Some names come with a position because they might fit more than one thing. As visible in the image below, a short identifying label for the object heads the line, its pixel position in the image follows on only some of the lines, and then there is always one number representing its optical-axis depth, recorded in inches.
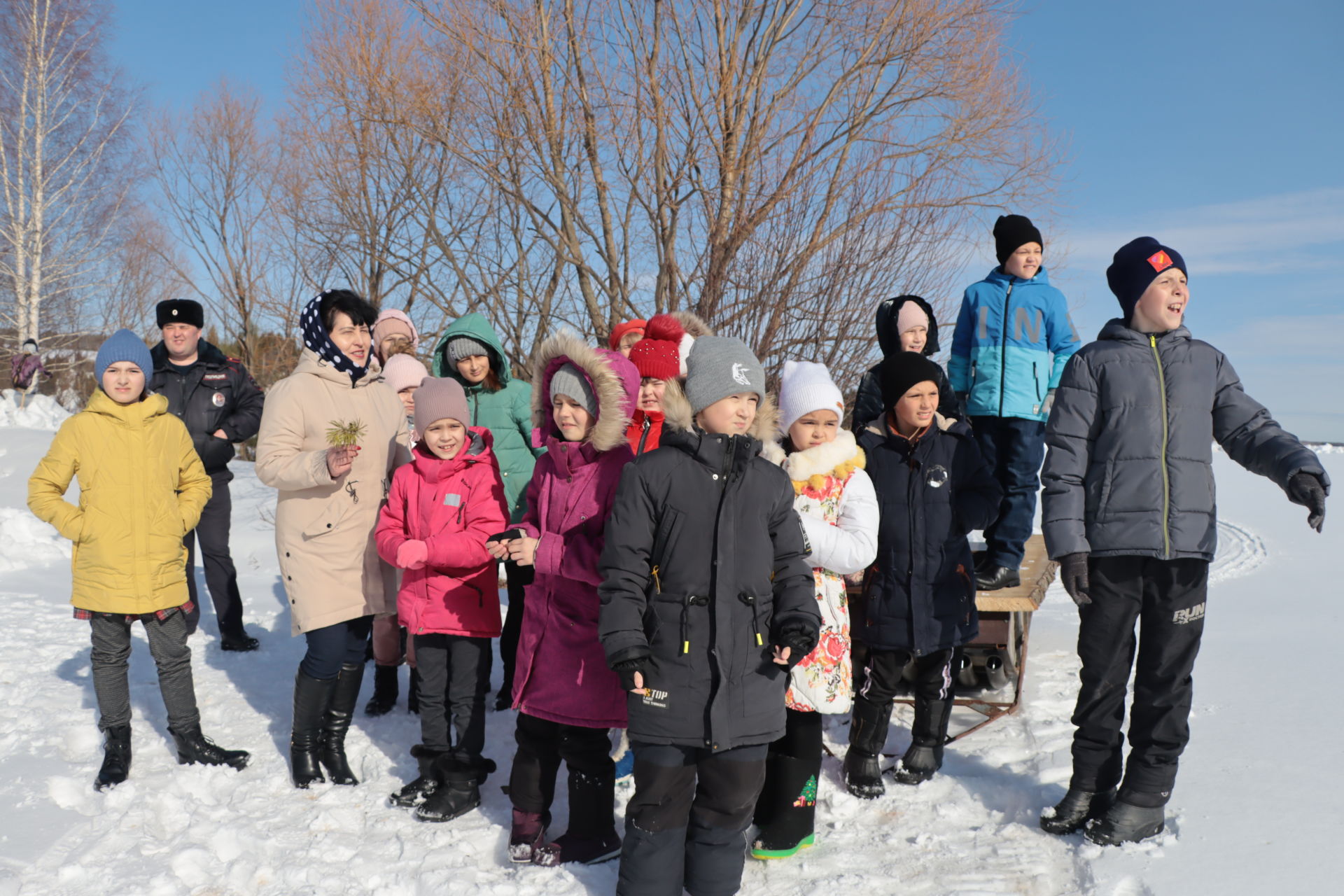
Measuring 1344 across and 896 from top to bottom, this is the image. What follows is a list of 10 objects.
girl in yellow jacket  139.7
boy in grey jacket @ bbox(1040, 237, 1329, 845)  116.9
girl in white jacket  122.2
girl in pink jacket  133.4
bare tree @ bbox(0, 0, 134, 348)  733.3
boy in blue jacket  174.9
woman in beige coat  137.6
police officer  202.7
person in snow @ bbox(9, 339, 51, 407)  713.6
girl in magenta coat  116.2
